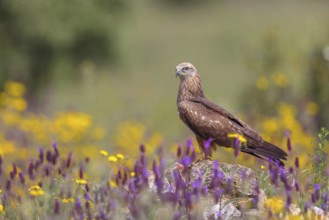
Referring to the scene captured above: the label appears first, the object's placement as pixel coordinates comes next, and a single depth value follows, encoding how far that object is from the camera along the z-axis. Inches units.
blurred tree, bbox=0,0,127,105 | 1409.9
